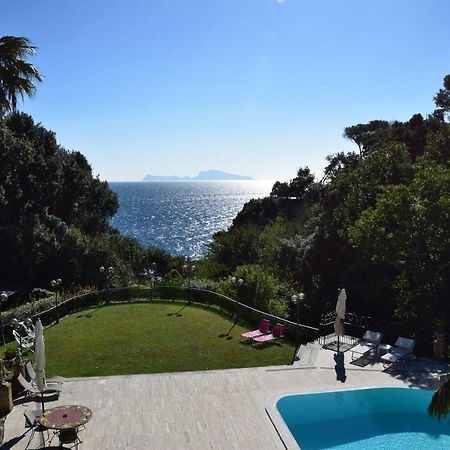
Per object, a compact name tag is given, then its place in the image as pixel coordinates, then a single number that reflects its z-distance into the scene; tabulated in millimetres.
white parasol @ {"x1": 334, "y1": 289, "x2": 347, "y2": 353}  16797
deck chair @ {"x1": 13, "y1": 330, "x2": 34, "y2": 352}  17109
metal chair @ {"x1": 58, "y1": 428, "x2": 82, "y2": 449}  10656
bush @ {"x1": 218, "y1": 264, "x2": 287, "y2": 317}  24594
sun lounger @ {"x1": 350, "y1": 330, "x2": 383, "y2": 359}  17328
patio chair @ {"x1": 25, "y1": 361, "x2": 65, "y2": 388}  12961
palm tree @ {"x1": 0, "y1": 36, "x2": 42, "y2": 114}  13961
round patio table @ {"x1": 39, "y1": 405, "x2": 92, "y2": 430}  10336
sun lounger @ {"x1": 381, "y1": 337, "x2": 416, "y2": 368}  16469
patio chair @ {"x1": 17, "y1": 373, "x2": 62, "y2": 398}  13352
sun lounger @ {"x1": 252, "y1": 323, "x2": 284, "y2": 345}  19172
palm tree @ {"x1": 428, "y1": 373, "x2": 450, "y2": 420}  6832
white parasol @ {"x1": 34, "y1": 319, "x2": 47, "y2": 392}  11477
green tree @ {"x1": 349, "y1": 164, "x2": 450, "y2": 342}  18141
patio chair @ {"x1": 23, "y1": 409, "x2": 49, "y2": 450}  11369
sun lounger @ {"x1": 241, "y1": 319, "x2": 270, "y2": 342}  19625
